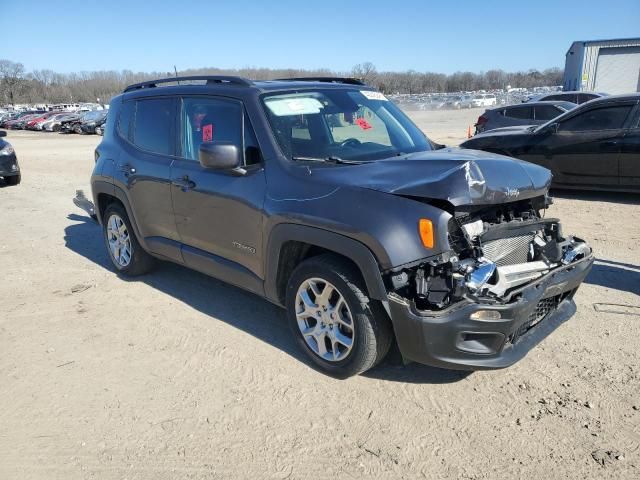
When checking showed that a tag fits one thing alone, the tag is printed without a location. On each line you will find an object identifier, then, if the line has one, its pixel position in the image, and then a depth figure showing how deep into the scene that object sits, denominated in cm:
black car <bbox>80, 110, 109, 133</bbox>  3378
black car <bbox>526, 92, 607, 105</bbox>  1731
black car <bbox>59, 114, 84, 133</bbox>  3608
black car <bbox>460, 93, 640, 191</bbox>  786
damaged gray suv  294
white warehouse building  3816
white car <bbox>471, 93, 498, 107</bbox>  5462
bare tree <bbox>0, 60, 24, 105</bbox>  10788
